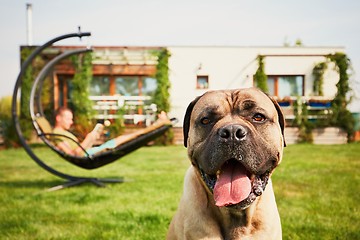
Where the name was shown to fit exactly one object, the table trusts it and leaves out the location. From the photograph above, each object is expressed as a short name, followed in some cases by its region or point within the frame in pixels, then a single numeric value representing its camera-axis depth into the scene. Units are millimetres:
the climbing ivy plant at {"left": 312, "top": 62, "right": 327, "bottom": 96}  16828
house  16797
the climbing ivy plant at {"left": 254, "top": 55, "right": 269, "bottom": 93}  15312
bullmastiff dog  1983
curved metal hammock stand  5426
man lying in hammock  5543
